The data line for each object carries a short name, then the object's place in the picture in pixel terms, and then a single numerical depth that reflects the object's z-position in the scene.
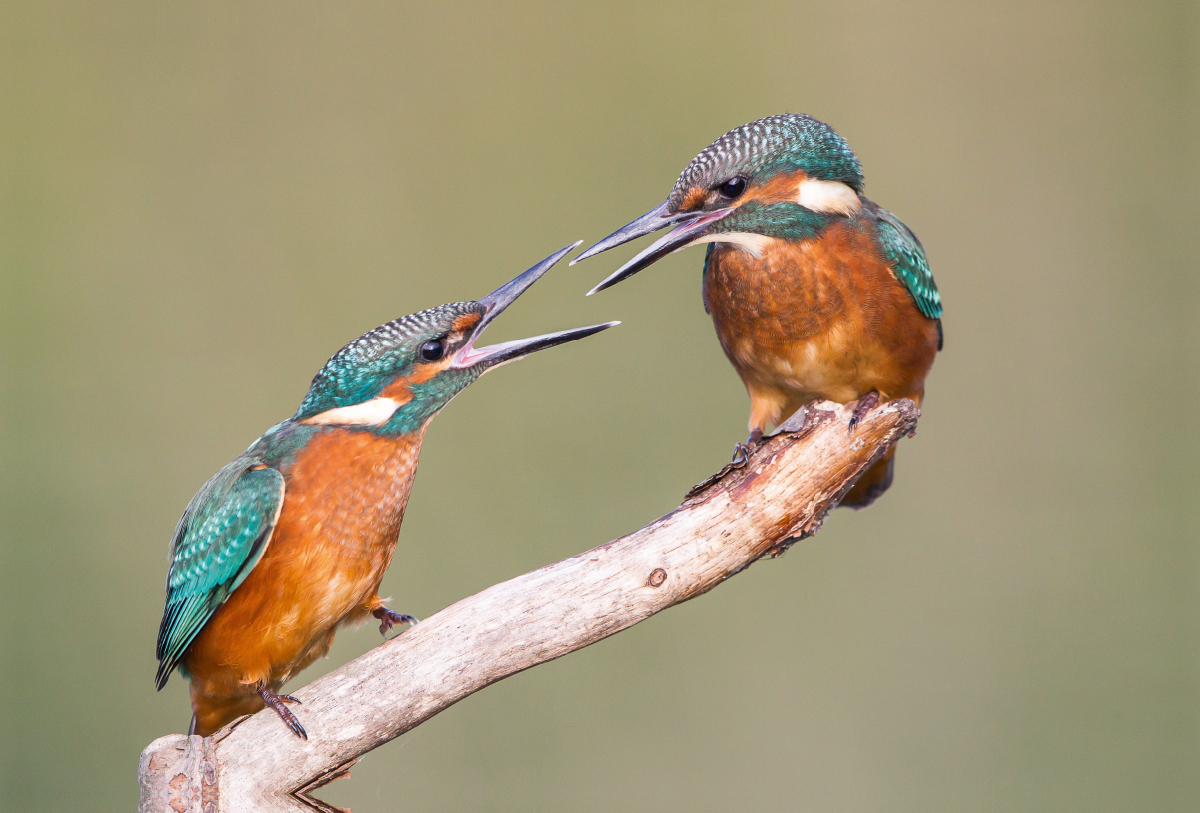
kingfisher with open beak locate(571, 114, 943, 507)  4.45
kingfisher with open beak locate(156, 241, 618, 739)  4.45
